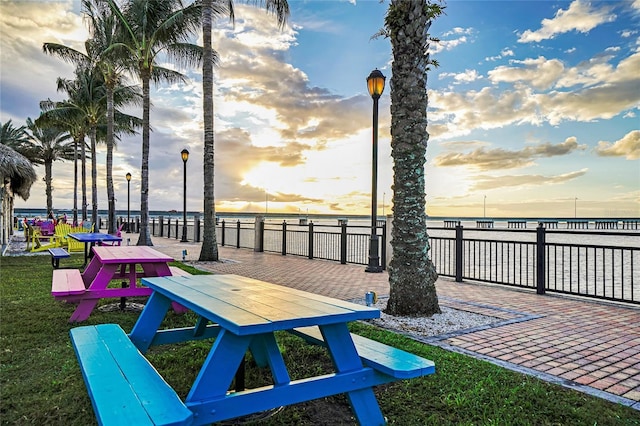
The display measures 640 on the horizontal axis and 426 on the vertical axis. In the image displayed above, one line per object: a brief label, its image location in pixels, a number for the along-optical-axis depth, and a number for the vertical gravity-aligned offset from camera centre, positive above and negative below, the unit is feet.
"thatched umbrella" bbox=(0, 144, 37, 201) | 45.43 +5.17
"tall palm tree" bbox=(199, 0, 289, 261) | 41.29 +8.96
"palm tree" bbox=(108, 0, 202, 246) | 51.85 +23.10
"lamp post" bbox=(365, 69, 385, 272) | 34.27 +3.68
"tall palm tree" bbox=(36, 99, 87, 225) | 88.74 +20.95
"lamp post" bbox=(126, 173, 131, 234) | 114.84 +6.93
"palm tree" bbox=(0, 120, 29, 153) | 115.24 +22.76
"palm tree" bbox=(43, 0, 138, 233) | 60.64 +27.32
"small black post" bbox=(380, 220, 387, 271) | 36.73 -3.08
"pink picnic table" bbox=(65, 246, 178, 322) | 16.79 -2.62
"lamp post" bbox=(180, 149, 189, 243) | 68.95 +2.87
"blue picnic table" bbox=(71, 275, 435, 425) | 6.28 -2.83
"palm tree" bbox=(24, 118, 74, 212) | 123.65 +20.32
